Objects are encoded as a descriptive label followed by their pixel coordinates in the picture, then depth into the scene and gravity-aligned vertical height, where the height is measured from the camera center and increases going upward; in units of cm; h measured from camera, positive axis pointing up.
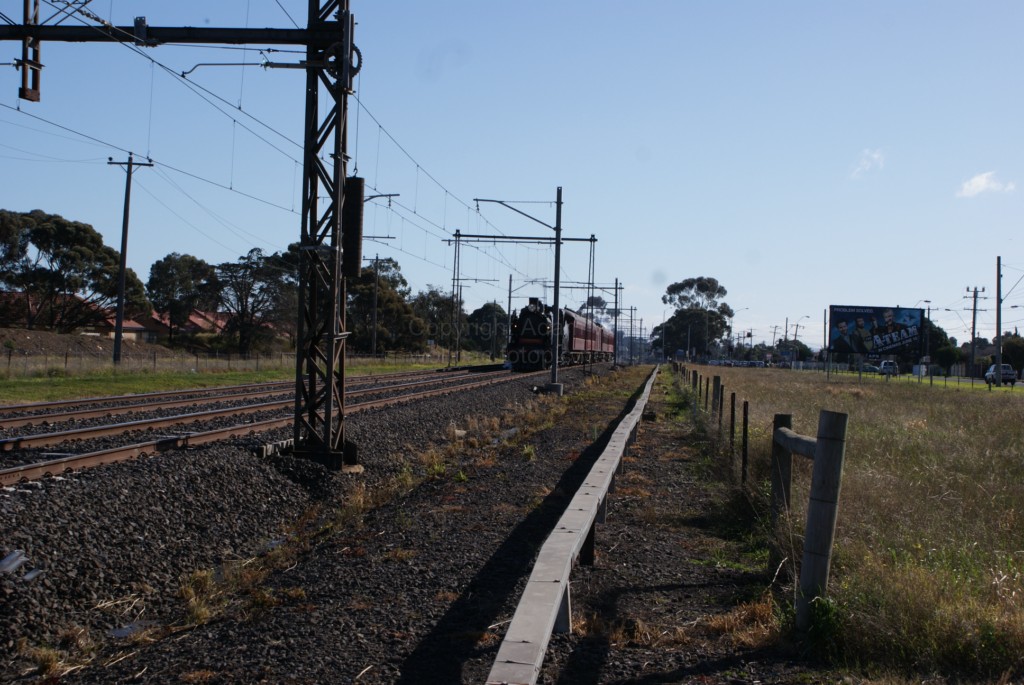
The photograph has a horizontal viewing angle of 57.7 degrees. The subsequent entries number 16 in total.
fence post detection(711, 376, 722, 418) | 1866 -64
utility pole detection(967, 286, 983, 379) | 6885 +407
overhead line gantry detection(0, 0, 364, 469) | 1231 +187
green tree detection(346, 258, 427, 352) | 7719 +223
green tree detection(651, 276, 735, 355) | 13212 +668
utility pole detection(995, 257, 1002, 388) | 5341 +348
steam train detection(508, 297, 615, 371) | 4941 +80
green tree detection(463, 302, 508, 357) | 11650 +275
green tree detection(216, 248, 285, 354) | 6925 +373
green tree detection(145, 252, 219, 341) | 7162 +404
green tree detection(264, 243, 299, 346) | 6950 +338
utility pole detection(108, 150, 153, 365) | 3691 +345
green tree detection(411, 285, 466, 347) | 10162 +411
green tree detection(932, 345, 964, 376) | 9888 +142
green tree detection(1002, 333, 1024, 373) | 9162 +199
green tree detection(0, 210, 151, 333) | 5828 +402
